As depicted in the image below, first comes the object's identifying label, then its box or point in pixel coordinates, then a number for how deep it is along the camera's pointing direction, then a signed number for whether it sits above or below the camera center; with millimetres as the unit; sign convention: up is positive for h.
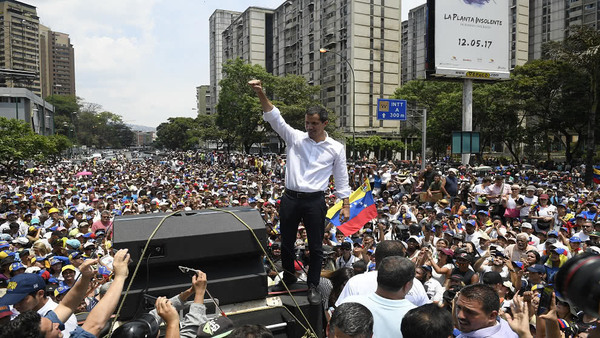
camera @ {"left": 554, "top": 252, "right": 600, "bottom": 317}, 1811 -593
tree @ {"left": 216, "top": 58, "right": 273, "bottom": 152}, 46550 +5342
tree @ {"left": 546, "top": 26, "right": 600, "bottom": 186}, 23903 +5161
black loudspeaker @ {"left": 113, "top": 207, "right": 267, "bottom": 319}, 3014 -773
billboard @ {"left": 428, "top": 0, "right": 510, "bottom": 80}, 26891 +6980
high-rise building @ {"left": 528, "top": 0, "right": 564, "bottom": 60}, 71438 +21592
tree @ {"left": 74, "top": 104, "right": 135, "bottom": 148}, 122838 +5332
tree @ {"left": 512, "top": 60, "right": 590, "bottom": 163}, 35062 +4480
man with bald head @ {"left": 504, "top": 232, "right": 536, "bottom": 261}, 7750 -1871
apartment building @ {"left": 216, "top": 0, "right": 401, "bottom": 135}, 65512 +15182
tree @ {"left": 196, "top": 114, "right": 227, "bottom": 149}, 56188 +1775
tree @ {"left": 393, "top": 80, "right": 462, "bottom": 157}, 44125 +4656
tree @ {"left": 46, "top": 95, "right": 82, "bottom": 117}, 109375 +11023
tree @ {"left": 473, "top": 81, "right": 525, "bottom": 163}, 39438 +3231
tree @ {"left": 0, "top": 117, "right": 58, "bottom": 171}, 29031 +309
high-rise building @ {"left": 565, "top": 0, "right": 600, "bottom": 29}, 65250 +21142
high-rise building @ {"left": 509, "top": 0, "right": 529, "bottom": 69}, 75438 +20622
